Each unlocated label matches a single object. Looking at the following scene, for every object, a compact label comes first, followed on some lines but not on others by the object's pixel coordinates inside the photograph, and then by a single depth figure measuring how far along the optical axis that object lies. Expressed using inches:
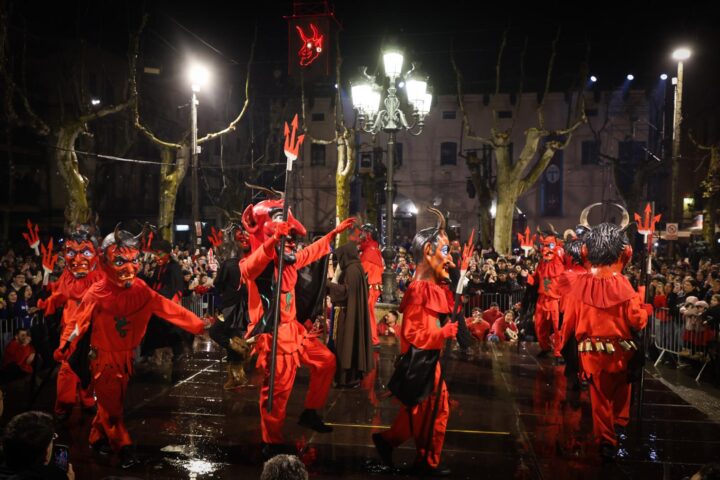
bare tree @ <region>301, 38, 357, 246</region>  917.8
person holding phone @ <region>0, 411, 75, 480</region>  109.4
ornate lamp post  453.4
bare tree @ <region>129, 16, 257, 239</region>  844.0
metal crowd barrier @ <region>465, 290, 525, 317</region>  561.4
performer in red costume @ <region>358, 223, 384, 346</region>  438.6
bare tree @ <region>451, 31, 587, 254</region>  892.6
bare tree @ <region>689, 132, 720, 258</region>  802.2
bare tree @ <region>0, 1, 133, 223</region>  690.2
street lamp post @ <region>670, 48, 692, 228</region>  689.5
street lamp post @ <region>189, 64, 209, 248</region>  650.2
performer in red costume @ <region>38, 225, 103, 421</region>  285.3
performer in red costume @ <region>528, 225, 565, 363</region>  393.7
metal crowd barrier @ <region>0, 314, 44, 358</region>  359.3
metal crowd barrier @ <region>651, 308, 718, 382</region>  371.6
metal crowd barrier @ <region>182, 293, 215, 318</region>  509.7
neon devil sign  882.1
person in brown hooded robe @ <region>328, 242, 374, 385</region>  287.9
